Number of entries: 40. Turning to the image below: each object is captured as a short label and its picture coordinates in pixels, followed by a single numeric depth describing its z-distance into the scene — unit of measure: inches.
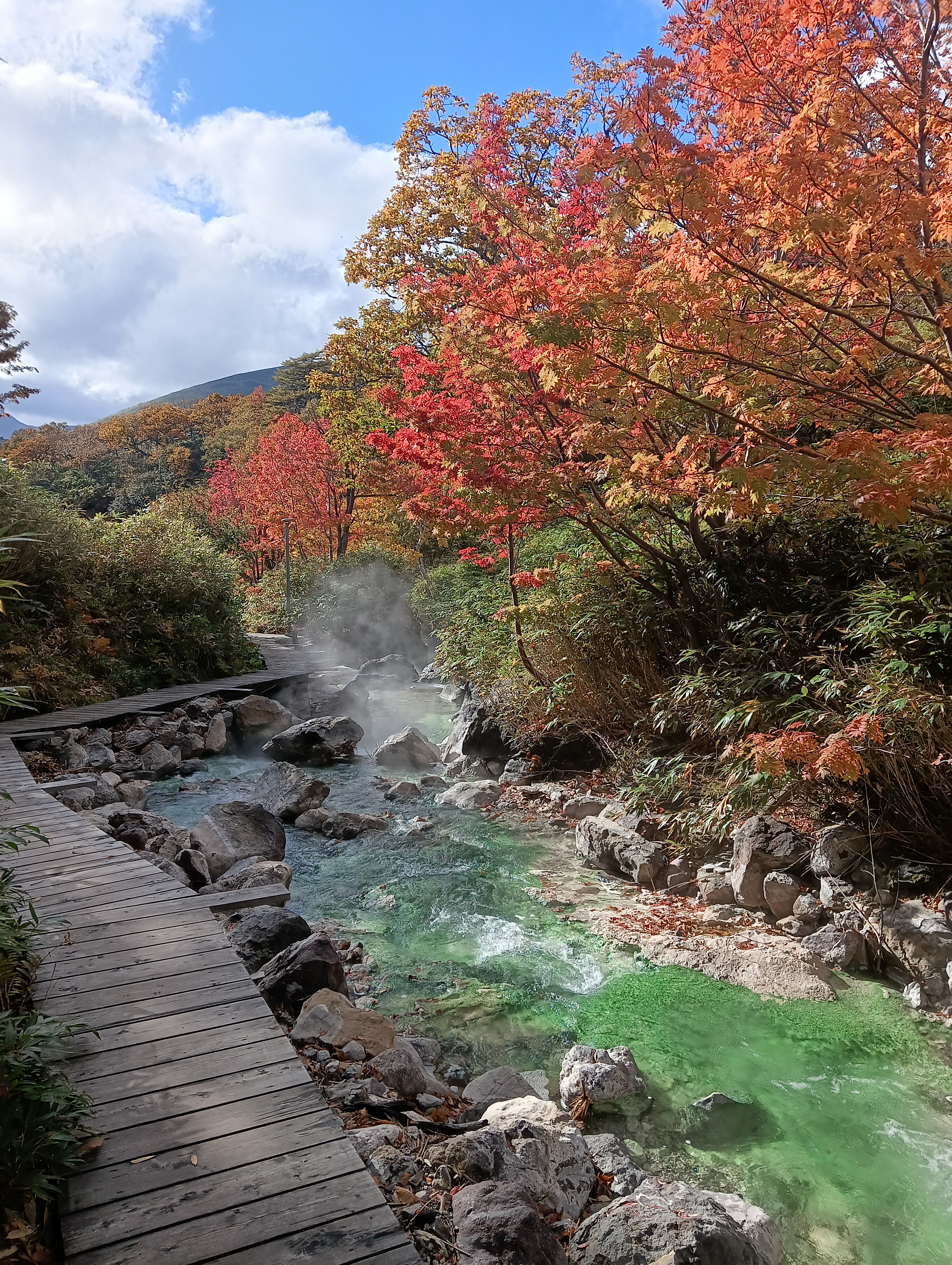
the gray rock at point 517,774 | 299.1
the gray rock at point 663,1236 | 86.9
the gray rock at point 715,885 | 188.2
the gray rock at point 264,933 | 151.6
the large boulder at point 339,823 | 256.2
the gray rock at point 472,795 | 282.0
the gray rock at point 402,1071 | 118.0
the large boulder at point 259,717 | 396.2
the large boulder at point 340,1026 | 126.0
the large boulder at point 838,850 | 169.8
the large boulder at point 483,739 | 327.3
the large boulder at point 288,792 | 276.4
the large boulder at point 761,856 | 180.7
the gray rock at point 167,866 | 184.9
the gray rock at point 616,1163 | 102.9
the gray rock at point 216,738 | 361.1
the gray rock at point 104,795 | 252.2
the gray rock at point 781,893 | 175.5
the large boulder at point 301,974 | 138.1
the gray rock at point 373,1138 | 95.5
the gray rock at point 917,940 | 147.7
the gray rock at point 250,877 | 187.8
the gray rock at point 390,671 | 587.8
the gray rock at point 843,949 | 160.1
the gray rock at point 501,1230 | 80.0
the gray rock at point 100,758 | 297.0
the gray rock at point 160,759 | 315.6
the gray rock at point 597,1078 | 123.5
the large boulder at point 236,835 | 208.8
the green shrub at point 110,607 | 365.1
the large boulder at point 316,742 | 352.5
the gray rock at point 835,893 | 166.1
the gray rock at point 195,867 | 194.5
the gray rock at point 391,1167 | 90.1
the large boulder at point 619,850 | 206.5
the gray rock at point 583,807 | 254.8
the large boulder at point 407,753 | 346.0
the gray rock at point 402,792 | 296.7
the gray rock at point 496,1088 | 118.6
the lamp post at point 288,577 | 752.3
